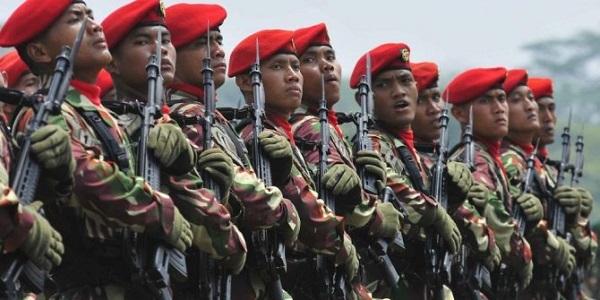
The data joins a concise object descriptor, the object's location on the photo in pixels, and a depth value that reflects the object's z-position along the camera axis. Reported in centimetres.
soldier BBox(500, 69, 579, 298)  1847
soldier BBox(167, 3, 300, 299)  1235
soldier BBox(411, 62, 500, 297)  1630
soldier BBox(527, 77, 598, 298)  1992
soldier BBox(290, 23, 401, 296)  1366
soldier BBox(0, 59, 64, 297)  979
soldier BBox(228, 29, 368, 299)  1325
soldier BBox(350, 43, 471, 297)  1502
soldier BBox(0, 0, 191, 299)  1081
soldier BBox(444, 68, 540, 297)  1695
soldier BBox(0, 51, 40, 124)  1314
